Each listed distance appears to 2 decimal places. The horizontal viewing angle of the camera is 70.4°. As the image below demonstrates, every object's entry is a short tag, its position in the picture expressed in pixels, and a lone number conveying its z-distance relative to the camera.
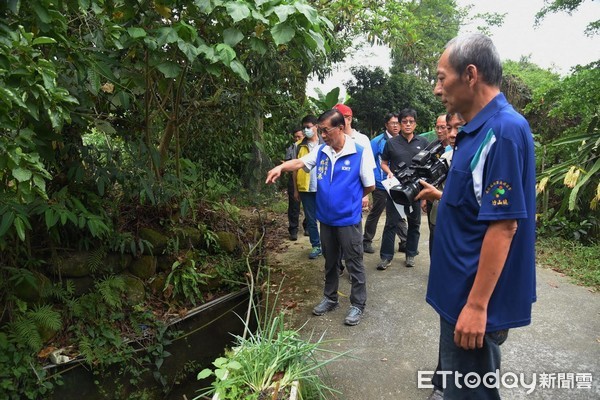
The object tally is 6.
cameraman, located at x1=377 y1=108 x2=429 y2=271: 5.21
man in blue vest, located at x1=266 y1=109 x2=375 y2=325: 3.79
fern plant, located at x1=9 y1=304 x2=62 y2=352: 3.45
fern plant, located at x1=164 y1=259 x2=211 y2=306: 4.63
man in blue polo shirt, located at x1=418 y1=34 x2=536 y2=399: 1.53
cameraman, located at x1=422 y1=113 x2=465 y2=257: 3.09
